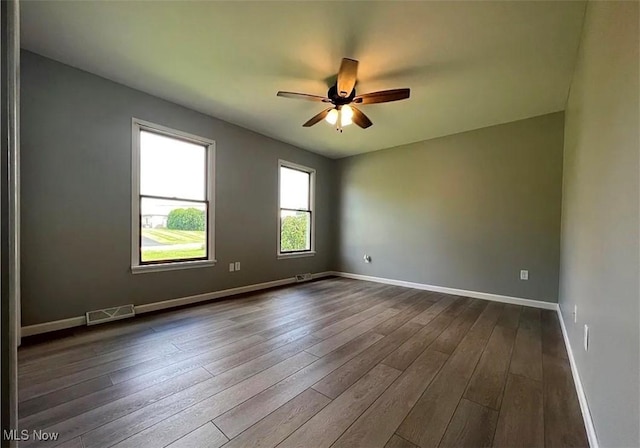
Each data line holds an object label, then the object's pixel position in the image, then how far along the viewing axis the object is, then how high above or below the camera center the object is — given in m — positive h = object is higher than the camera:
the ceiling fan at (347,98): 2.30 +1.22
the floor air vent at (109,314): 2.73 -1.04
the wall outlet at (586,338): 1.57 -0.68
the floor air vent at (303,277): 5.01 -1.09
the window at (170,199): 3.11 +0.24
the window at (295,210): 4.82 +0.19
